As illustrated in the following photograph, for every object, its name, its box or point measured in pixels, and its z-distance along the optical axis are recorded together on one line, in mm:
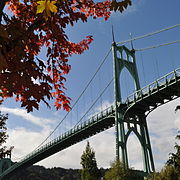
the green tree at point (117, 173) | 20969
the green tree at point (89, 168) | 33781
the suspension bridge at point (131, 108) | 23594
